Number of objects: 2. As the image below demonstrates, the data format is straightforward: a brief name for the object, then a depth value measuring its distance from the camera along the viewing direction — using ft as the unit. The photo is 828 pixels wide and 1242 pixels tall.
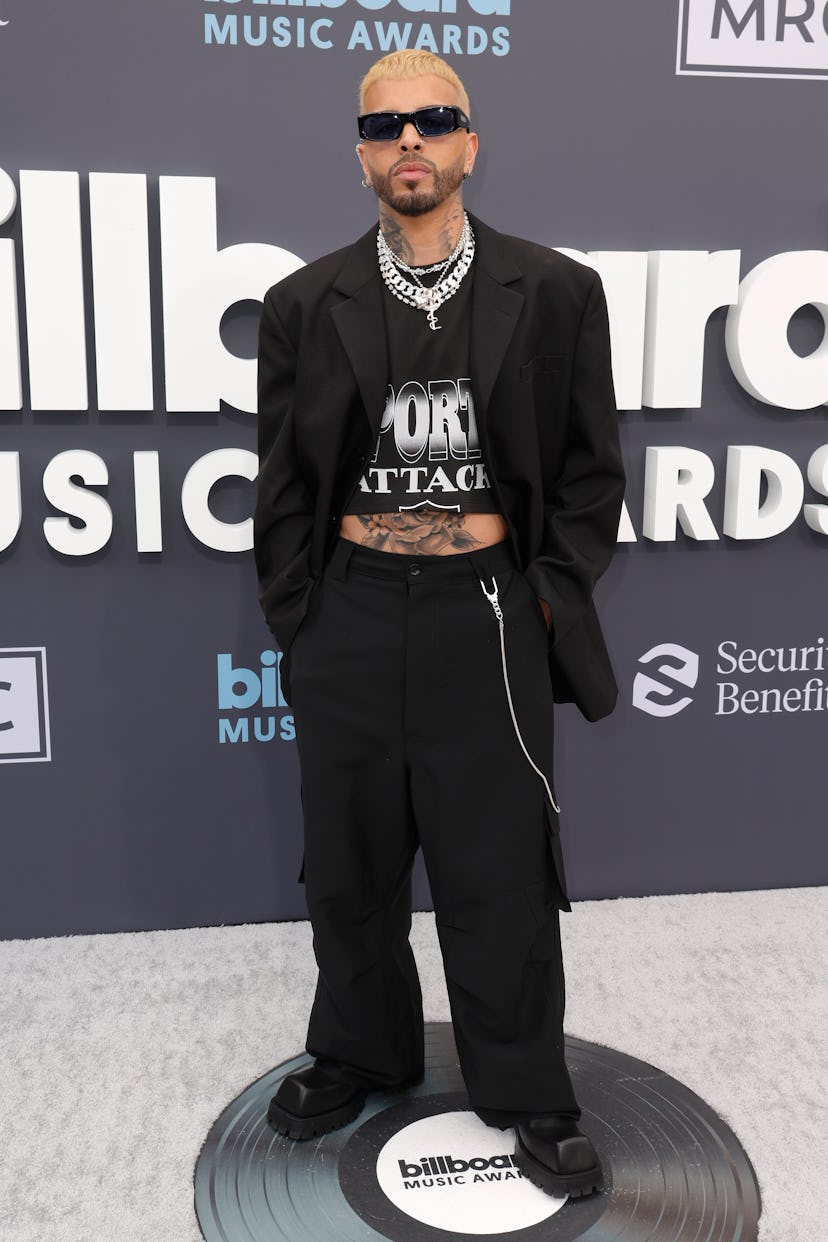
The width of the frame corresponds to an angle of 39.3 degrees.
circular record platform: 6.44
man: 6.31
